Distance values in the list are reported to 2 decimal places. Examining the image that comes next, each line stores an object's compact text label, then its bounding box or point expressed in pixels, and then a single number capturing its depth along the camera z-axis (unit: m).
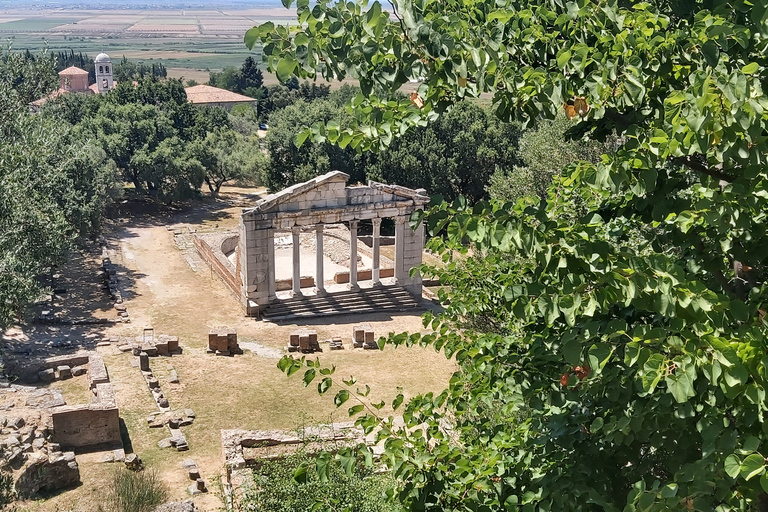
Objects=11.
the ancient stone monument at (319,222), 32.88
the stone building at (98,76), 111.62
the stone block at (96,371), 23.97
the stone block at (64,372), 25.84
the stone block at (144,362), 26.53
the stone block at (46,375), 25.50
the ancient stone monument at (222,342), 28.97
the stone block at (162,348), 28.39
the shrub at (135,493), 16.84
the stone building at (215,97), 99.22
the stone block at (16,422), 20.34
